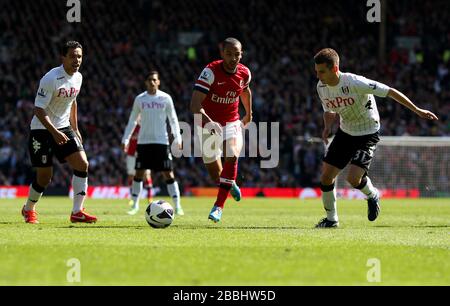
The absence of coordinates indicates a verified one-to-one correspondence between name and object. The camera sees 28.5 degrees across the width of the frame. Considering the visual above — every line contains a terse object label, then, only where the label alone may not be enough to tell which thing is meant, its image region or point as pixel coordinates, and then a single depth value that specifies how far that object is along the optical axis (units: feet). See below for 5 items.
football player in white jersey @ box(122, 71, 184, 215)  52.08
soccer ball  38.24
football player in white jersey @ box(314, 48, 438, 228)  38.52
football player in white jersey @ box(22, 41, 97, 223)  38.75
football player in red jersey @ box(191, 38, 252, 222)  40.75
